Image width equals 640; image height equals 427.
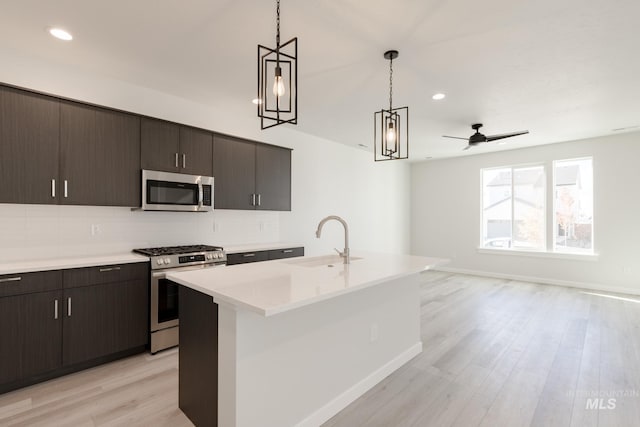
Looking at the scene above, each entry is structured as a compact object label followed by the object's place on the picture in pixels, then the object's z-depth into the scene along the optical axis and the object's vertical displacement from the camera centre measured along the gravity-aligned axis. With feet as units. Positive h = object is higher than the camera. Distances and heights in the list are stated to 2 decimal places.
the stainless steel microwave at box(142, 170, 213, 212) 10.40 +0.84
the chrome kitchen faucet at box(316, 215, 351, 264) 8.16 -0.96
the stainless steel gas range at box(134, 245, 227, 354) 9.68 -2.46
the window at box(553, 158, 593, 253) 18.90 +0.66
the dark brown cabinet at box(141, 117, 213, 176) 10.43 +2.44
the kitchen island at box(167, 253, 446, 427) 5.24 -2.59
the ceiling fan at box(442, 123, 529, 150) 14.65 +3.71
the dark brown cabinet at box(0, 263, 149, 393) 7.56 -2.91
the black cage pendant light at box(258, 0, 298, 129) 5.59 +4.63
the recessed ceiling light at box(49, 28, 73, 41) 7.71 +4.67
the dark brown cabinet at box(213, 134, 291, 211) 12.46 +1.78
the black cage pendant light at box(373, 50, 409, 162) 8.75 +2.83
